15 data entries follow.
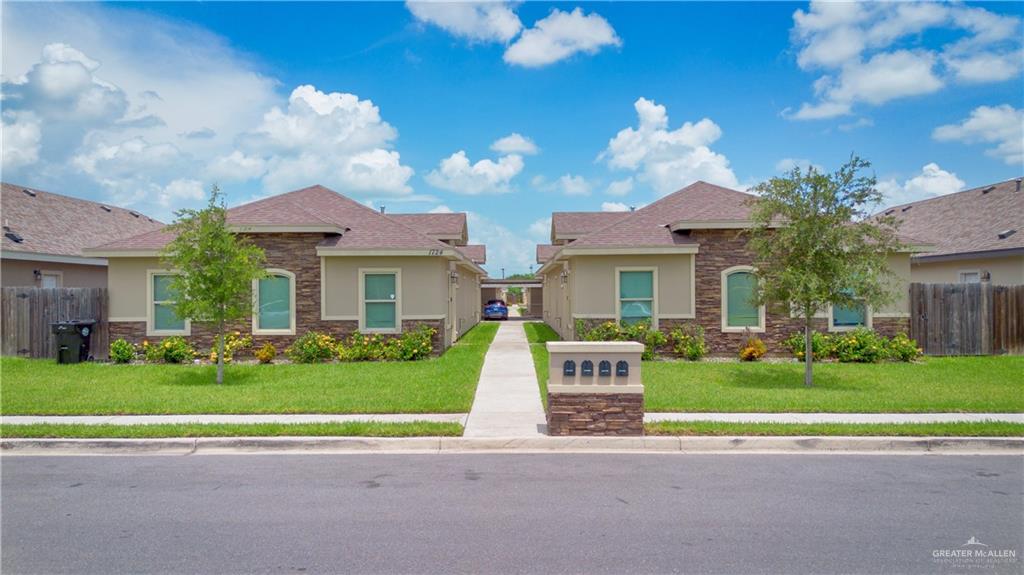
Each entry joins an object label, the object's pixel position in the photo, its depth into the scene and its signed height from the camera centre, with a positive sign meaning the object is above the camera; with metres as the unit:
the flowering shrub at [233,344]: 16.86 -1.13
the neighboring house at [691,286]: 17.23 +0.38
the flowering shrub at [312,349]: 16.73 -1.24
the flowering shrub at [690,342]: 16.86 -1.11
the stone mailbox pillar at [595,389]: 8.74 -1.20
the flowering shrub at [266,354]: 16.78 -1.36
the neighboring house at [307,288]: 17.33 +0.37
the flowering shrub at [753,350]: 16.83 -1.31
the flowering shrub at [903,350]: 16.70 -1.32
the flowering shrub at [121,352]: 16.70 -1.29
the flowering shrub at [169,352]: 16.81 -1.30
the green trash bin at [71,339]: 16.36 -0.95
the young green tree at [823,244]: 12.47 +1.09
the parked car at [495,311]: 42.00 -0.68
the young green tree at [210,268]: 13.35 +0.69
